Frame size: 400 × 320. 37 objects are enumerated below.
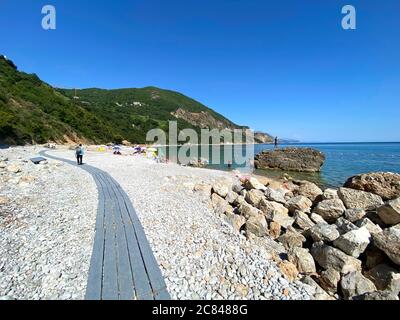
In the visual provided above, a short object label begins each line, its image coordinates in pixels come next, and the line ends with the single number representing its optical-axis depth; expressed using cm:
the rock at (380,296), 438
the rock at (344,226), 711
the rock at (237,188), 1418
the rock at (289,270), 521
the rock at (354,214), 867
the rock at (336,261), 593
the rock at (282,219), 900
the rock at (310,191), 1258
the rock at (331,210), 975
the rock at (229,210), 949
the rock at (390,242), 585
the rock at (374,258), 618
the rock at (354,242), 636
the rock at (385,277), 522
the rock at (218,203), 996
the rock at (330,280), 549
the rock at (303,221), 885
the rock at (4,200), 781
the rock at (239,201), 1122
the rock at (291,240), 736
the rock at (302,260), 599
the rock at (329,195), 1071
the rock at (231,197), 1188
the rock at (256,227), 784
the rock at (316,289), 467
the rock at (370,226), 722
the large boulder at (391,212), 781
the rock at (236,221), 836
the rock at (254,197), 1087
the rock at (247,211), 929
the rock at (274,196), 1139
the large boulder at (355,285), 516
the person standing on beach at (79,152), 1903
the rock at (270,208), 965
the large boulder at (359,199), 994
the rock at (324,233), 700
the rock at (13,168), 1263
